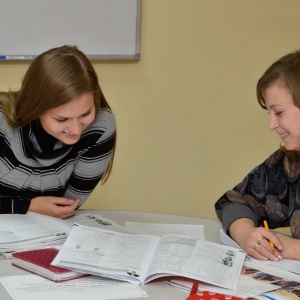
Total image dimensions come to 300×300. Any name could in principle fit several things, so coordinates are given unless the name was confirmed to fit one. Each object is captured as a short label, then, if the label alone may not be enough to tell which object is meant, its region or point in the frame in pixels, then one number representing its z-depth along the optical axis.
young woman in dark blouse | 1.81
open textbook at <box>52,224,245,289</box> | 1.56
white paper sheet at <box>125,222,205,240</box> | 1.96
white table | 1.51
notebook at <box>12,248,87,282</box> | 1.54
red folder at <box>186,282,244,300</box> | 1.46
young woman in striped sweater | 1.98
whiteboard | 2.75
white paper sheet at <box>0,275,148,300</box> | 1.46
